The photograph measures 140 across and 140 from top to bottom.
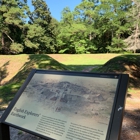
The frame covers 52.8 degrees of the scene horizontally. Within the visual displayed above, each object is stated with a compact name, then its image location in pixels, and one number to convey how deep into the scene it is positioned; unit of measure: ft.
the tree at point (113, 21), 75.26
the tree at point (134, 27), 70.08
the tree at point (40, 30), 72.69
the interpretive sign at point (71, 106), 4.41
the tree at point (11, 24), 67.01
